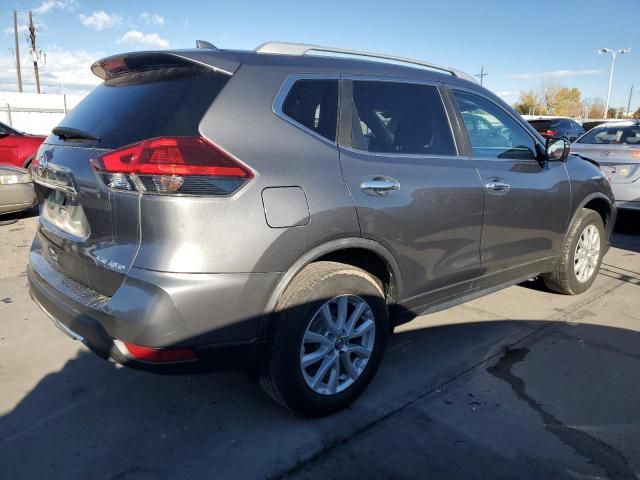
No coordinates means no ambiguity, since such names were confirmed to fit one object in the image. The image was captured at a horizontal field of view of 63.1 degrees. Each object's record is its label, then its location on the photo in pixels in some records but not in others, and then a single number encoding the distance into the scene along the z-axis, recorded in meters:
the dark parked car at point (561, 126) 17.09
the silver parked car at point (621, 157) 7.00
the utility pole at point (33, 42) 37.62
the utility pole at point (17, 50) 38.81
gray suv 2.21
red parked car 9.48
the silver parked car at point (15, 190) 7.11
